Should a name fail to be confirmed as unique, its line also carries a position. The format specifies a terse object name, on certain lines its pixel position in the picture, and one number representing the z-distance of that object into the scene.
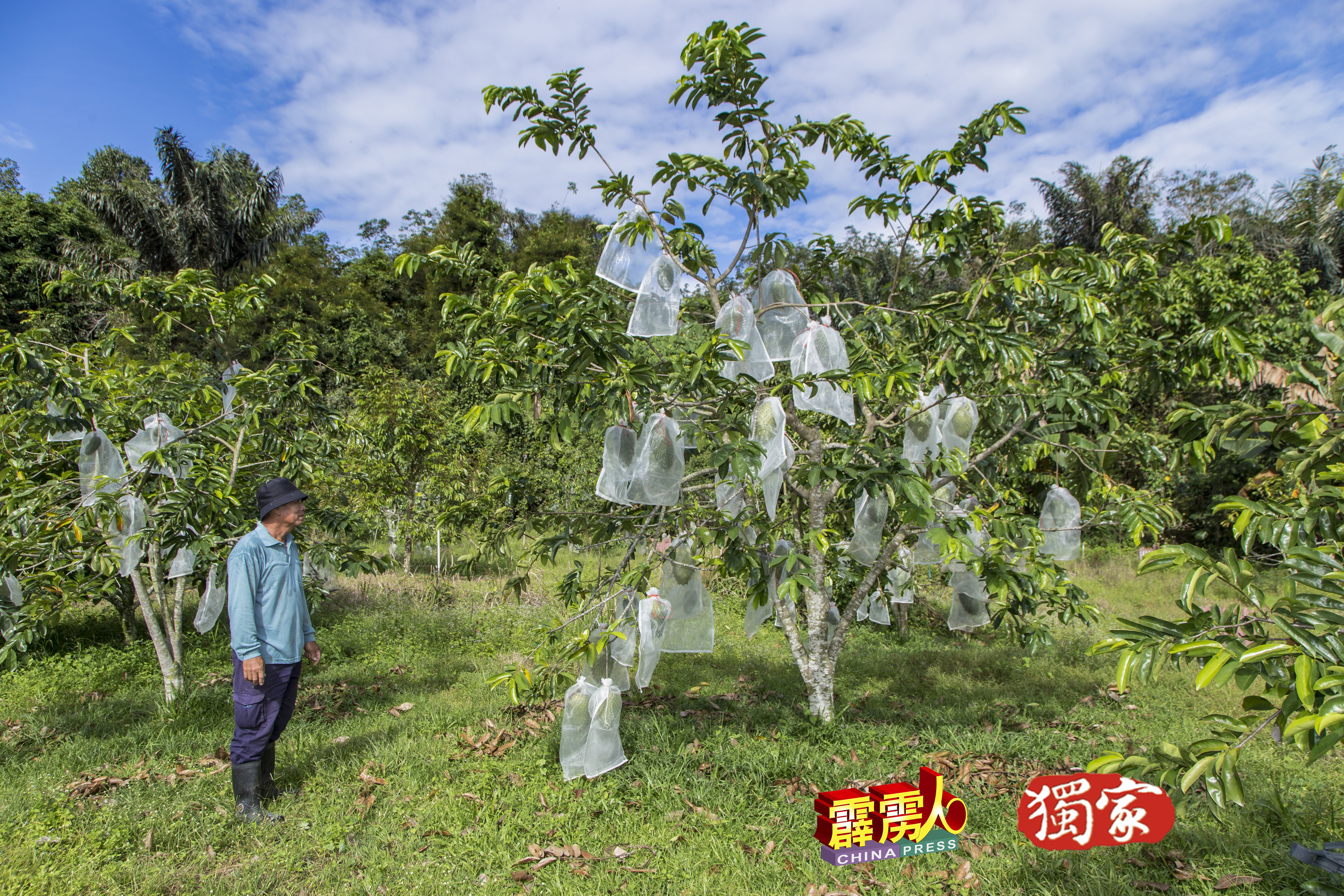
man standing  2.80
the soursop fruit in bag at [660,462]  2.61
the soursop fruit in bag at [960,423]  3.12
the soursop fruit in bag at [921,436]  3.18
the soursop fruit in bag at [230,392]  4.09
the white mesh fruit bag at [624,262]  2.78
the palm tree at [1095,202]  16.95
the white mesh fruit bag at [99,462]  3.54
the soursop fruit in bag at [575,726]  2.80
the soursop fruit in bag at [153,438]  3.65
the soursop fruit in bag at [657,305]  2.67
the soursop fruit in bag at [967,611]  3.77
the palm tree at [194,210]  17.62
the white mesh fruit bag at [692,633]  3.16
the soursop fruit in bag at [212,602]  3.69
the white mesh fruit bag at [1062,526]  3.55
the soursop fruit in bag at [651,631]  2.81
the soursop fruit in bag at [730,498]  3.14
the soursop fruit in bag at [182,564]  3.67
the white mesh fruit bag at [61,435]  3.68
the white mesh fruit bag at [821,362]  2.68
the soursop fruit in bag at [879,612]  4.05
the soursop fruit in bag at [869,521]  3.09
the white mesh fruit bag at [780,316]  3.00
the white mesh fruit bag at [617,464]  2.68
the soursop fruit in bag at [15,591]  3.46
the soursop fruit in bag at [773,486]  2.61
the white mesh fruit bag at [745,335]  2.75
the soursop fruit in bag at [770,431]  2.56
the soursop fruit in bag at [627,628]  2.83
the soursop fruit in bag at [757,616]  3.36
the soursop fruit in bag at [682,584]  3.11
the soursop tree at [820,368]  2.63
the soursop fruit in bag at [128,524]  3.48
